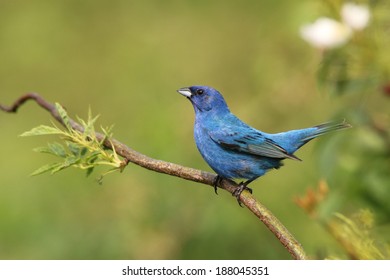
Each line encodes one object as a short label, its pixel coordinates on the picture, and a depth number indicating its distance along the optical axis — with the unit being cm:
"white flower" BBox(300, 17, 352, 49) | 526
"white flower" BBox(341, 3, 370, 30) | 521
